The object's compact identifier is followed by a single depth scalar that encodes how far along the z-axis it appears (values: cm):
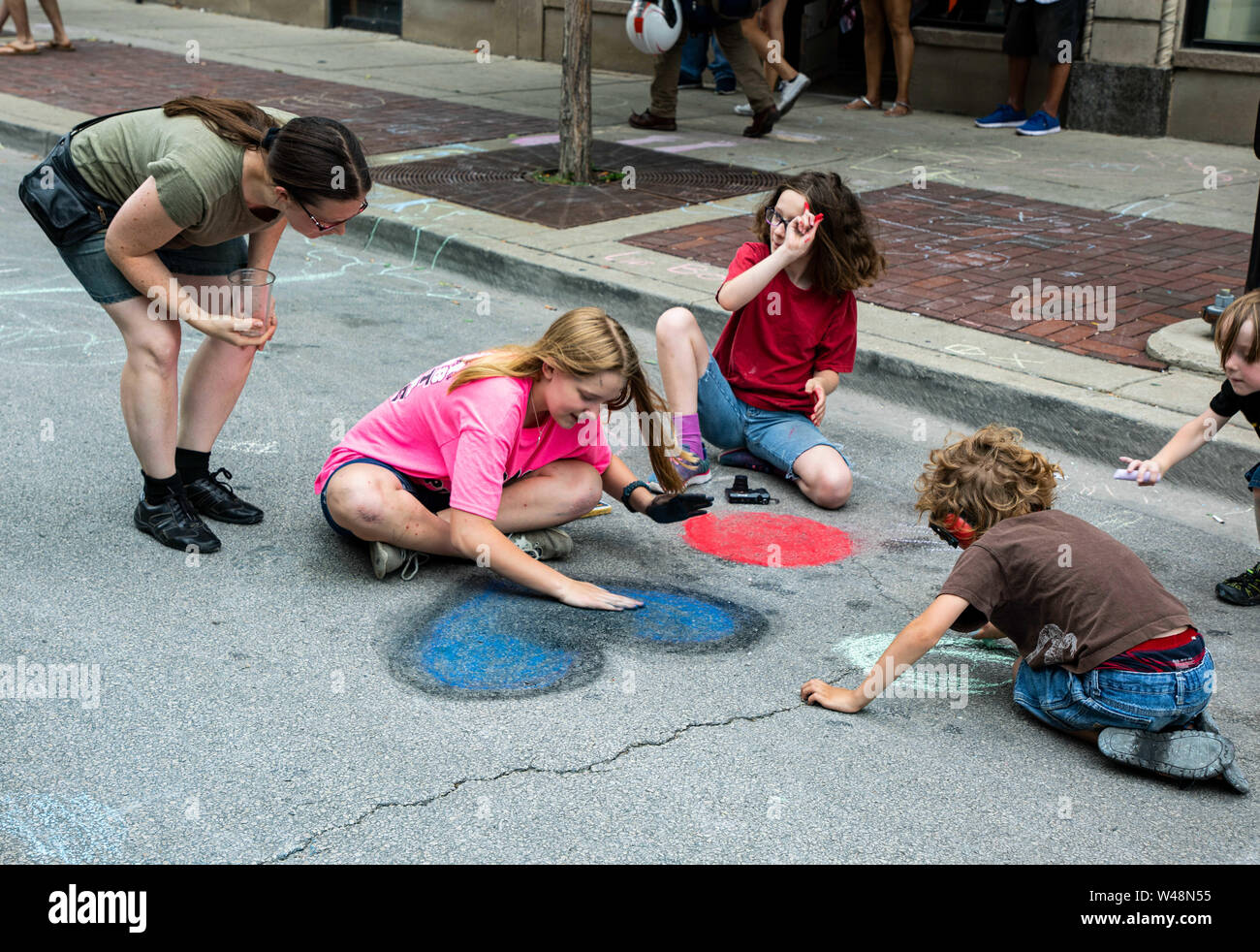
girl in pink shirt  335
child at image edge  338
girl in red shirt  437
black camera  442
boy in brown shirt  282
